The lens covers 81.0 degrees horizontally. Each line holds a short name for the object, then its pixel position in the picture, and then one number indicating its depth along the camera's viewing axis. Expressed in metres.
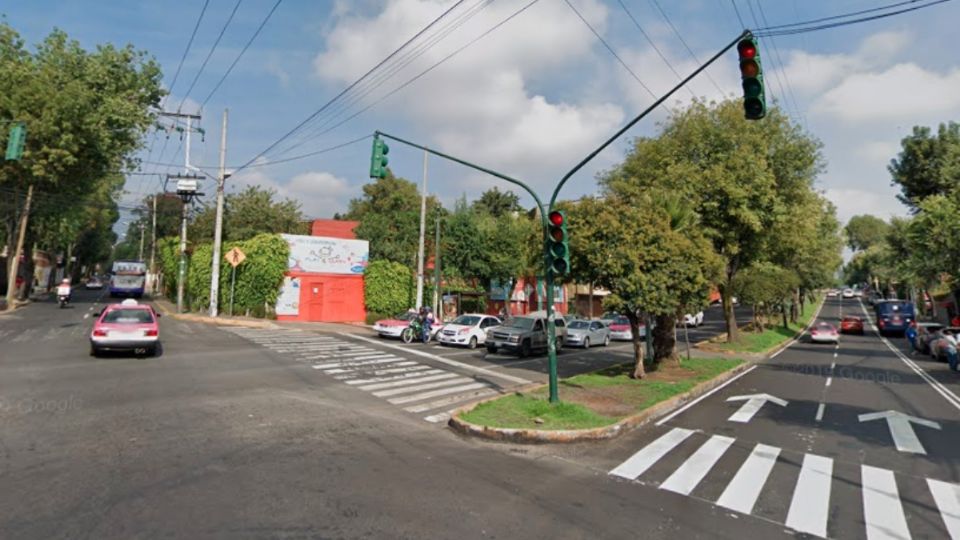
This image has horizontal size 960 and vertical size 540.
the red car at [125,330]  14.95
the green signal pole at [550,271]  10.57
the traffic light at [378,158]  13.59
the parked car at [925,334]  27.77
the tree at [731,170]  22.23
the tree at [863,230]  114.88
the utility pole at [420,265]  31.01
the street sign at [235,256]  29.22
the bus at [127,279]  43.16
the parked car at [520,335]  22.05
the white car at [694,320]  44.50
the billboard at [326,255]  33.19
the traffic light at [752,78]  7.84
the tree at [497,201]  69.69
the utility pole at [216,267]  28.36
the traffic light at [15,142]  15.88
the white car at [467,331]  24.20
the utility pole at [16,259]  30.16
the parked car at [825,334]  33.53
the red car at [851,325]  43.03
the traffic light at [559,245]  10.95
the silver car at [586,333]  27.86
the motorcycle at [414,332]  24.80
